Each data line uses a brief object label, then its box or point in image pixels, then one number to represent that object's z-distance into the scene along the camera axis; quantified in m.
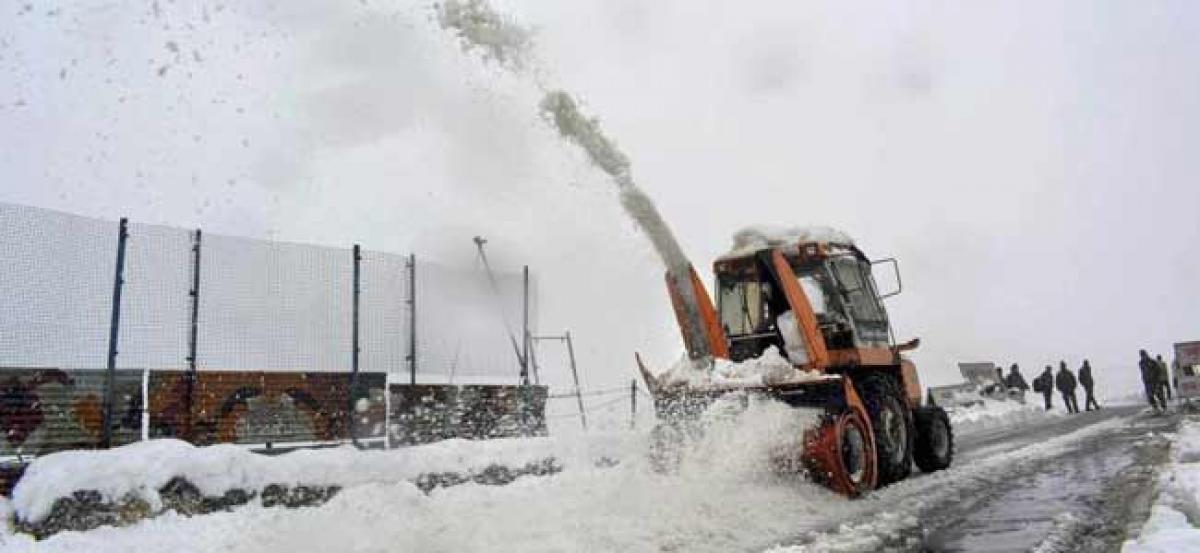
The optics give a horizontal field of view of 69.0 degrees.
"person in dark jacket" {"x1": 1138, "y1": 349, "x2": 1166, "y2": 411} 25.84
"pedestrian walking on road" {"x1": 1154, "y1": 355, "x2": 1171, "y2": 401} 26.06
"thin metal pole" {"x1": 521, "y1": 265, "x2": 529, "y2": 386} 13.73
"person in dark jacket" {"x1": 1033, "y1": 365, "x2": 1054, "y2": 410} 31.08
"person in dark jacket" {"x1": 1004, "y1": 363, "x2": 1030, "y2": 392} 33.28
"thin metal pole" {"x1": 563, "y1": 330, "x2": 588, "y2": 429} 14.26
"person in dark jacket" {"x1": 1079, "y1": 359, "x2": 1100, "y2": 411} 30.22
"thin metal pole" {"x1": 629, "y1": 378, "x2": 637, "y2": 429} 13.80
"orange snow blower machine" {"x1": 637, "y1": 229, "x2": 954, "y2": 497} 9.36
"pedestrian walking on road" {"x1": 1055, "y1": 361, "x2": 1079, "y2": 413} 29.70
